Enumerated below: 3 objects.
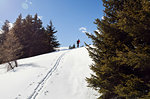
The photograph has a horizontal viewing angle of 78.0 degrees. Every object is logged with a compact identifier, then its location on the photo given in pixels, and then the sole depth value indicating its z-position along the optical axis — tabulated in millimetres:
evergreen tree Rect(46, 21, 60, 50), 37109
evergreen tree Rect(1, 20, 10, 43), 31281
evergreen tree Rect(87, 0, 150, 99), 3494
